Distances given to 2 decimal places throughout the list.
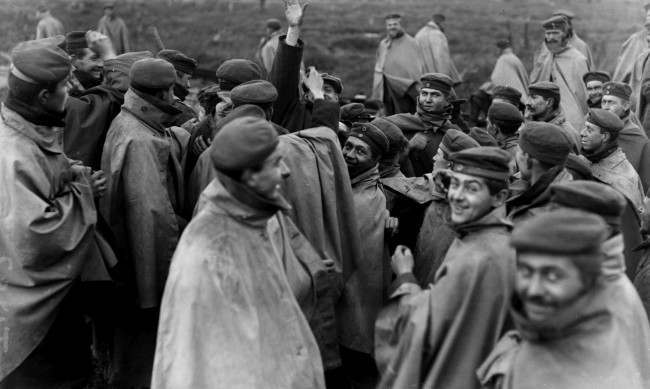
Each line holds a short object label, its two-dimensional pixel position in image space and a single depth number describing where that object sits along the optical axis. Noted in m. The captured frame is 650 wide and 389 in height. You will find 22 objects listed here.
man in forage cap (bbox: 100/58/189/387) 5.41
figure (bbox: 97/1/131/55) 18.22
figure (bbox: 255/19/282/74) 13.82
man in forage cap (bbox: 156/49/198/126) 7.61
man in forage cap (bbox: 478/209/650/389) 3.27
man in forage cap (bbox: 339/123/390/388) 5.47
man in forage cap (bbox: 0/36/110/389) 4.73
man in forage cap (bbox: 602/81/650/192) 7.84
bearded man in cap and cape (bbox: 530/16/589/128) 10.77
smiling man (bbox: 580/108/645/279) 6.43
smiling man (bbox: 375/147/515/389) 3.79
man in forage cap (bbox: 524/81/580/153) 7.91
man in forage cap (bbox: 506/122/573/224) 4.91
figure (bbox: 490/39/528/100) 12.70
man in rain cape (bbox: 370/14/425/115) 13.06
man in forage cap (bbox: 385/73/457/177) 7.22
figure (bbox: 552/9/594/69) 11.91
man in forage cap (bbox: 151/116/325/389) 3.63
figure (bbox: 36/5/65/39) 17.41
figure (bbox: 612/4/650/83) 12.17
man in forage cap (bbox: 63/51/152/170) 5.73
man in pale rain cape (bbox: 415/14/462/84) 14.70
